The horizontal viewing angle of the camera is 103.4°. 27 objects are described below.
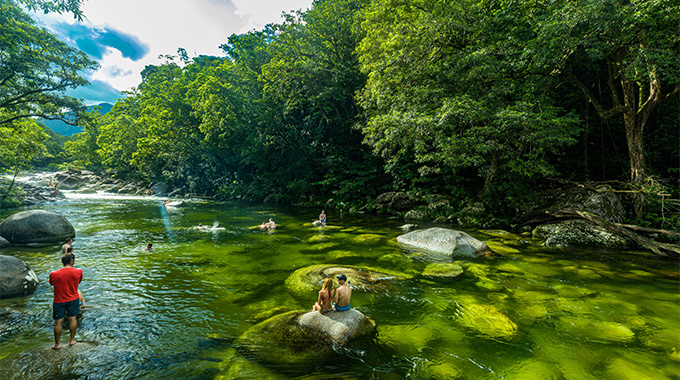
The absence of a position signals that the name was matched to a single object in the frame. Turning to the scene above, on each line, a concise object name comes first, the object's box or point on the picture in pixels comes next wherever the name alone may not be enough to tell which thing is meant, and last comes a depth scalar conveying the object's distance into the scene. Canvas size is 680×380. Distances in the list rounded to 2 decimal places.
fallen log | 10.57
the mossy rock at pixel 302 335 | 4.61
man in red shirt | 4.67
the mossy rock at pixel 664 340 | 4.96
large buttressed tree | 9.58
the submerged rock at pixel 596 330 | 5.30
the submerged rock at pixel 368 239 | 13.23
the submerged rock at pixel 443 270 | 8.68
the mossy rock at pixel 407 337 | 4.98
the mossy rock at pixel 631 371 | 4.19
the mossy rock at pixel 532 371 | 4.23
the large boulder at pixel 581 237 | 11.98
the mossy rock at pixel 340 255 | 10.88
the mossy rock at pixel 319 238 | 13.70
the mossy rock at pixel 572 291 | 7.26
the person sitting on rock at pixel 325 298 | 5.43
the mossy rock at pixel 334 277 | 7.60
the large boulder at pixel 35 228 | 11.79
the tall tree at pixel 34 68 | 13.68
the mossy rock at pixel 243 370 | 4.13
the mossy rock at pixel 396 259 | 10.09
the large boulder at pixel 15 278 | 6.66
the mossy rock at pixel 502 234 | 13.71
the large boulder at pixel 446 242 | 10.73
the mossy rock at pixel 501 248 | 11.14
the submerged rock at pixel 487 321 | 5.46
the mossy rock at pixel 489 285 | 7.71
